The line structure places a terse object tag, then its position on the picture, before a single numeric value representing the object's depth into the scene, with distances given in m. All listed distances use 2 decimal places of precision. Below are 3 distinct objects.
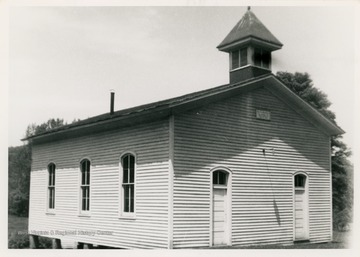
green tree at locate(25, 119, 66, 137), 20.81
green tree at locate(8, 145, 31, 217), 24.30
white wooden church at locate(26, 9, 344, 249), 15.96
